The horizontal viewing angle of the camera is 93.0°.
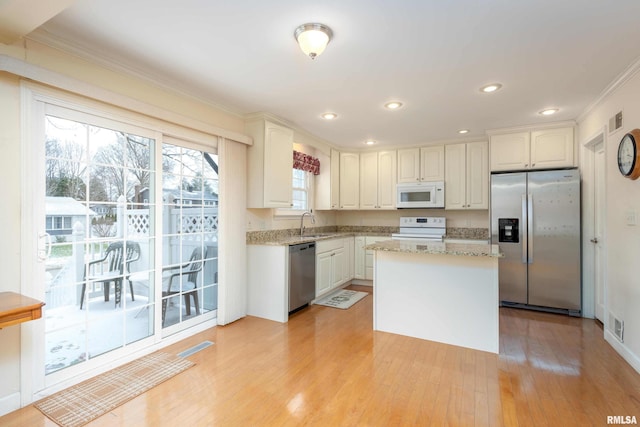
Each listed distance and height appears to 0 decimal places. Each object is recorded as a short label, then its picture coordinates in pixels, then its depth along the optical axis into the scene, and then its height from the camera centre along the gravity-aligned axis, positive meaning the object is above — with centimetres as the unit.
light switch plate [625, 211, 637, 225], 245 -3
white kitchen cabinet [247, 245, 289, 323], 352 -80
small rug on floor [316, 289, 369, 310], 421 -125
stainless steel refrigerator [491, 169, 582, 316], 371 -29
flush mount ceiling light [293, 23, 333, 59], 190 +112
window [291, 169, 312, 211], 493 +42
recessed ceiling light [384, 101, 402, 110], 328 +120
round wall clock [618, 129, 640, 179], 236 +48
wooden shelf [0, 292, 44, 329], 160 -51
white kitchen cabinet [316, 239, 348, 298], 424 -76
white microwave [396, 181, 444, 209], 487 +31
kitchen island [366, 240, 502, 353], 279 -77
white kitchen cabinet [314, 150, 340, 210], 525 +54
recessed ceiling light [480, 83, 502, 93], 279 +119
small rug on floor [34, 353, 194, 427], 188 -123
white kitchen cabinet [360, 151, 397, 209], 532 +62
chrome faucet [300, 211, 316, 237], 475 -8
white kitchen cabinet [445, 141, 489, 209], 464 +60
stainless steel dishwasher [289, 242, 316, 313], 364 -76
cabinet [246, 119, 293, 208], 360 +60
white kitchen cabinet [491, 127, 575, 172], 390 +86
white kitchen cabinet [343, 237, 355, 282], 504 -75
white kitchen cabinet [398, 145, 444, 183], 496 +84
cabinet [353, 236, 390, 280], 523 -77
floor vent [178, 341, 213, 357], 268 -123
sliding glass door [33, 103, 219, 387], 214 -17
